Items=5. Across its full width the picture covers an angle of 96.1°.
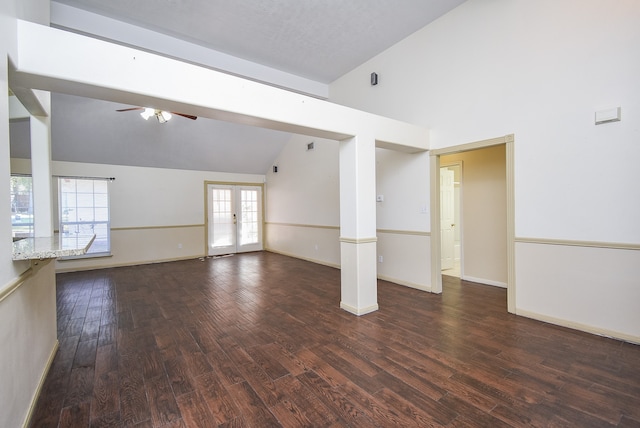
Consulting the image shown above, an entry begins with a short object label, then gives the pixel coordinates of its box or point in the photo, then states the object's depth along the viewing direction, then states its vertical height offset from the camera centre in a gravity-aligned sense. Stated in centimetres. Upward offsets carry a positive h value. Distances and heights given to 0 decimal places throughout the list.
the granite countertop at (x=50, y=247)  158 -19
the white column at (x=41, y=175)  241 +35
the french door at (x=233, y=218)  771 -14
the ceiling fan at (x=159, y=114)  413 +150
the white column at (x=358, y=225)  340 -17
